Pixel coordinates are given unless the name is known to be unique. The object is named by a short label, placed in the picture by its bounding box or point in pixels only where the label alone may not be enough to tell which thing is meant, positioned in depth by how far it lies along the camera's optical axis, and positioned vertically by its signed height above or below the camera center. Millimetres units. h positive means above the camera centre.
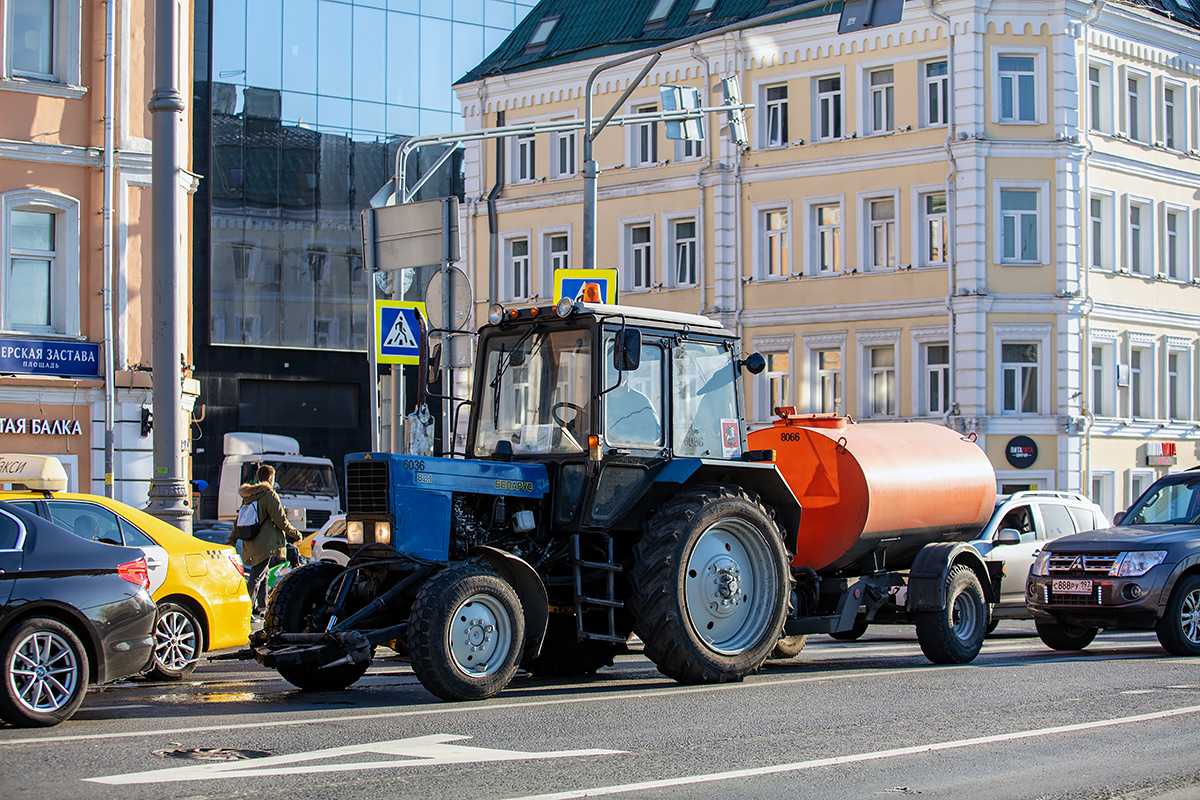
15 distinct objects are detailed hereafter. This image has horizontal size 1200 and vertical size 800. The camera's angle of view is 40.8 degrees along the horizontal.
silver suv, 19484 -1287
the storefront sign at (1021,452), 37781 -613
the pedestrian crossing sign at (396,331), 17562 +1074
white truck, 44375 -1496
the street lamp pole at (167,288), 16062 +1437
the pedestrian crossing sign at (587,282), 21141 +1913
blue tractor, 11391 -788
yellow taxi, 13266 -1344
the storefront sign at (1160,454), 40188 -717
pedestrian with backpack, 18094 -1145
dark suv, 15438 -1523
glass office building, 50000 +7549
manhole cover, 8688 -1776
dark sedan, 10062 -1211
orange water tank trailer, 14258 -567
